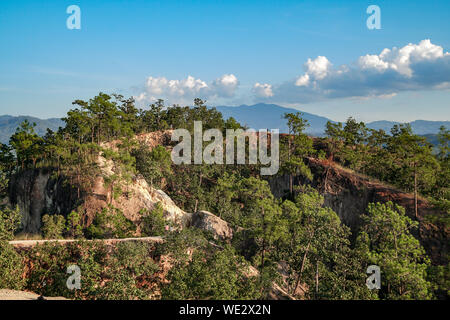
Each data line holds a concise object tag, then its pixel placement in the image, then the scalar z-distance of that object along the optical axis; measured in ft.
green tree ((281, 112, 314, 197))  159.22
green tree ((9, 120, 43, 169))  161.99
